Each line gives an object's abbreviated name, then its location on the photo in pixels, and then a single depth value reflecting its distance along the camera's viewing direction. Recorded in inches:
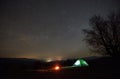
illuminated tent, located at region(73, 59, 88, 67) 517.2
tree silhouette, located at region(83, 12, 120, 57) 530.2
